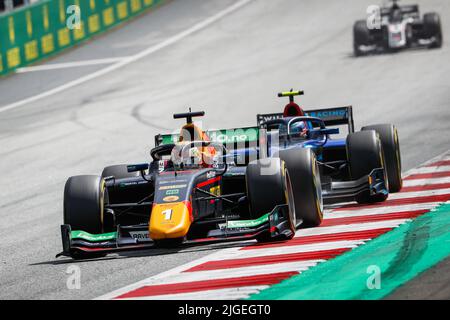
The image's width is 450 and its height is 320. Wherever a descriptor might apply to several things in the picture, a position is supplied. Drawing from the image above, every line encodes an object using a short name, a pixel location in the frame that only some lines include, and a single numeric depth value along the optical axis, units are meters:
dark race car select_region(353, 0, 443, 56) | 29.81
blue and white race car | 13.68
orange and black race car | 11.25
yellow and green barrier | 30.62
